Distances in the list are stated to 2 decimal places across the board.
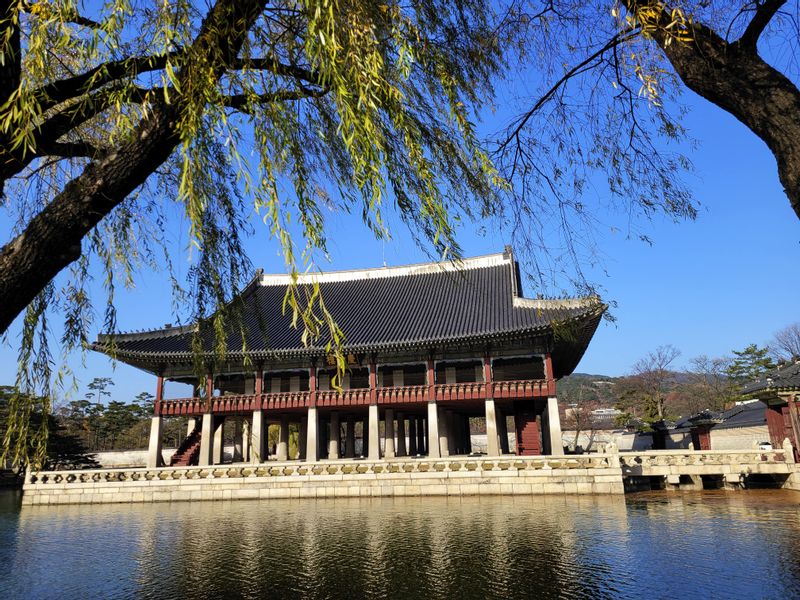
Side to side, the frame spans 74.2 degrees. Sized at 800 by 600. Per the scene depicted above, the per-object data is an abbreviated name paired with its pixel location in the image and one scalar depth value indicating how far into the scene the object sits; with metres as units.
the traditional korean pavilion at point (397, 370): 22.45
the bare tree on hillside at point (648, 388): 39.69
